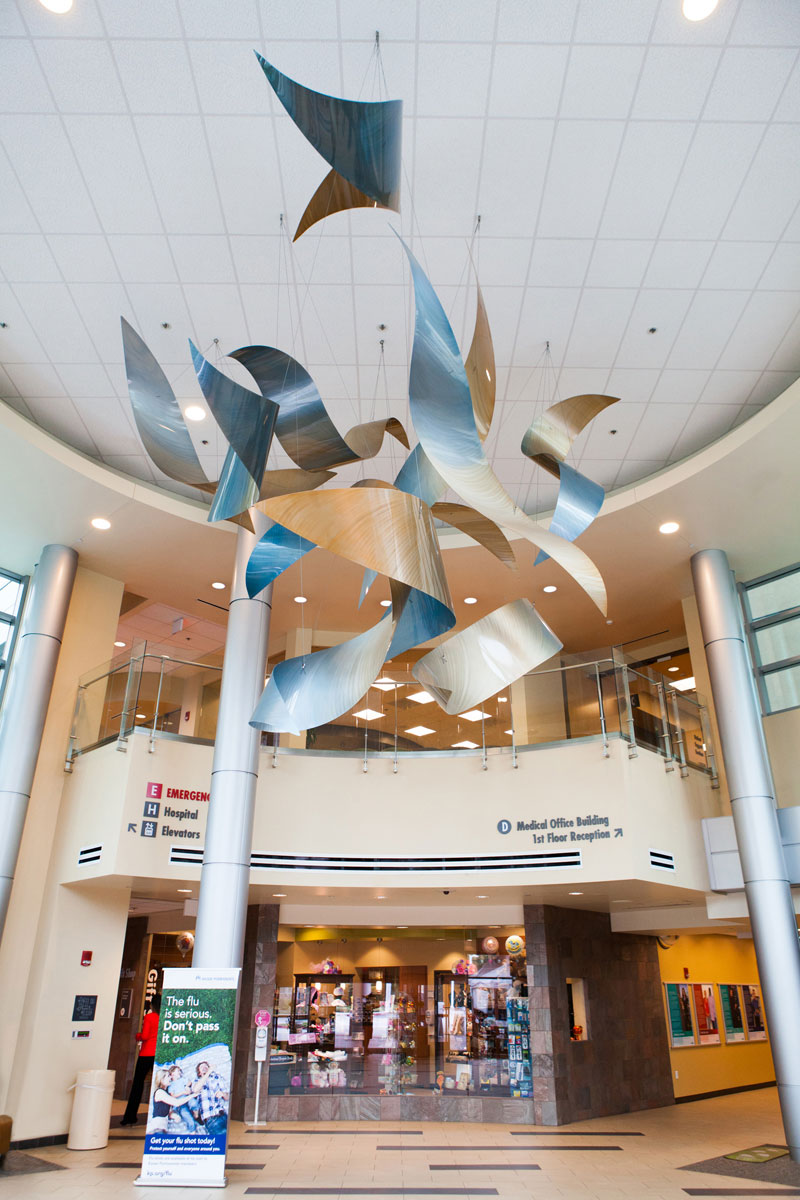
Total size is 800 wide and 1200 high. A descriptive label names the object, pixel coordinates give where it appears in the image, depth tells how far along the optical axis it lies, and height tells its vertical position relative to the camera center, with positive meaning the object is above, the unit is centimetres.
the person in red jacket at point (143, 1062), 1266 -85
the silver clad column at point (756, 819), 1007 +226
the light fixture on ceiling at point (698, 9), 618 +675
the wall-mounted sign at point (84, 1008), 1143 -9
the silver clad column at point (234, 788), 983 +244
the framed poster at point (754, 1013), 1877 -15
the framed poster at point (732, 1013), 1788 -15
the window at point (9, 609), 1303 +577
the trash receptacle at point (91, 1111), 1053 -128
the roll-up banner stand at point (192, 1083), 795 -73
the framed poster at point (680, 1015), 1620 -18
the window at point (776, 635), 1299 +536
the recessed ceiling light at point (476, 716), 1250 +392
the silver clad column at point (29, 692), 1123 +406
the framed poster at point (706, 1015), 1705 -18
